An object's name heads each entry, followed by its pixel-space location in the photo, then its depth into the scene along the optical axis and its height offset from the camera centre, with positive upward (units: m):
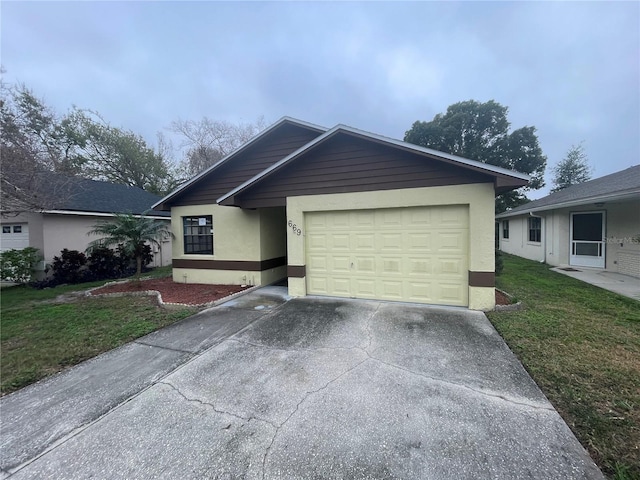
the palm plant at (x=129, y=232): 8.92 +0.12
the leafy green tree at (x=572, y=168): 26.62 +6.46
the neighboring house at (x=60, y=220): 10.50 +0.68
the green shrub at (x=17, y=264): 9.98 -1.03
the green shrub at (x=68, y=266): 10.71 -1.24
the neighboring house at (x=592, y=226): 9.02 +0.20
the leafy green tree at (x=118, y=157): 23.00 +7.27
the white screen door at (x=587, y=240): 10.64 -0.39
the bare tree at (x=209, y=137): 24.72 +9.36
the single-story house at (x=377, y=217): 5.66 +0.40
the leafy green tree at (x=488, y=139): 24.41 +9.03
